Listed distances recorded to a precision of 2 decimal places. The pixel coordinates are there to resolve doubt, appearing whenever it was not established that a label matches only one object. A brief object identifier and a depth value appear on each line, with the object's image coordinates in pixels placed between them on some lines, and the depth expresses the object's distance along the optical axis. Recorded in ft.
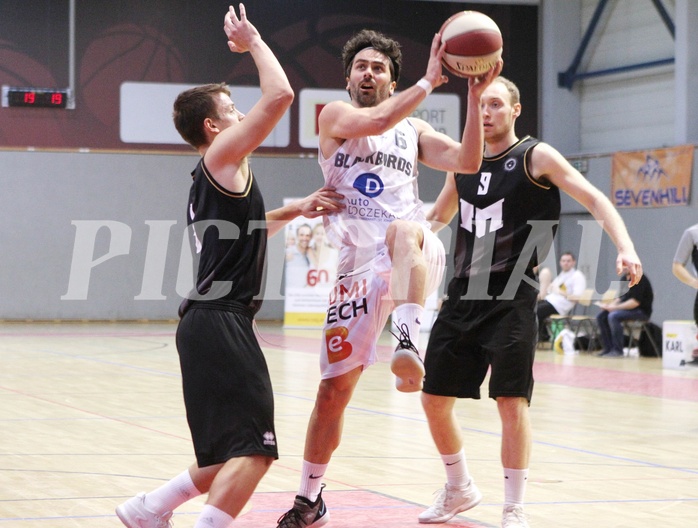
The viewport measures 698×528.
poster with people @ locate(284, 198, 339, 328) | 62.23
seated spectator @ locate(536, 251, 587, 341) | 52.54
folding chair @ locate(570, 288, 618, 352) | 52.05
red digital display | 63.00
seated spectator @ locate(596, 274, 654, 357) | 48.55
